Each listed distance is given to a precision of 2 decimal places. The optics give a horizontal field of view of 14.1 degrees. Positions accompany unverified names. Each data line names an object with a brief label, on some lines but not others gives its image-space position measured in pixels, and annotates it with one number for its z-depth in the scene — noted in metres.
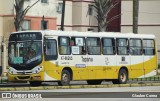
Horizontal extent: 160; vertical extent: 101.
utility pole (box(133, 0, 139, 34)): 52.06
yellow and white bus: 35.50
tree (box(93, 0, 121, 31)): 74.62
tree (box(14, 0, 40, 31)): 61.56
